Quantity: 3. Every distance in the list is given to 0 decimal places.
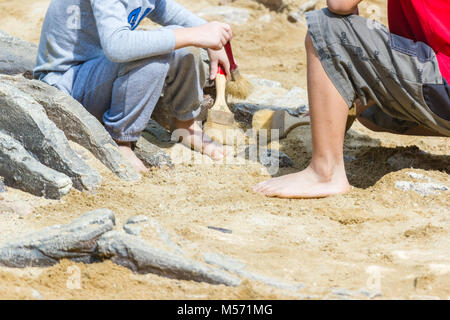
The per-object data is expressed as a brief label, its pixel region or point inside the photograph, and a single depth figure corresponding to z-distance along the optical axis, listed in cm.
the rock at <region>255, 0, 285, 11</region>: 674
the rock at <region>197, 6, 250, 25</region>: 653
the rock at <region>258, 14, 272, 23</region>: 662
